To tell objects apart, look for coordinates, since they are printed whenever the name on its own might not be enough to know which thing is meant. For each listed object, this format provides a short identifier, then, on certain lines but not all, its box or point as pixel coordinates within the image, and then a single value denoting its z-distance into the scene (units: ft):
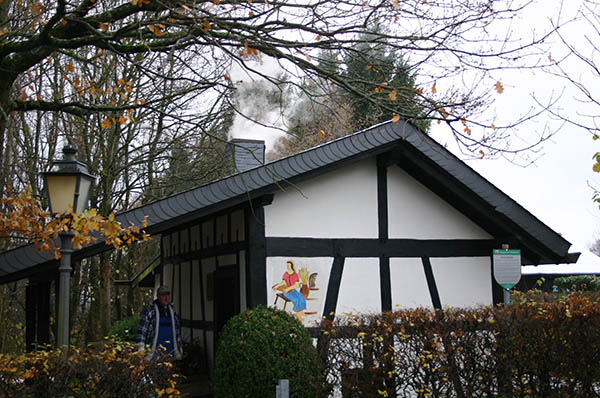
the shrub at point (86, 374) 19.03
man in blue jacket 28.96
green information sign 26.86
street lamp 20.02
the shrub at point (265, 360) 23.35
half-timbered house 29.55
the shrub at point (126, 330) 46.24
